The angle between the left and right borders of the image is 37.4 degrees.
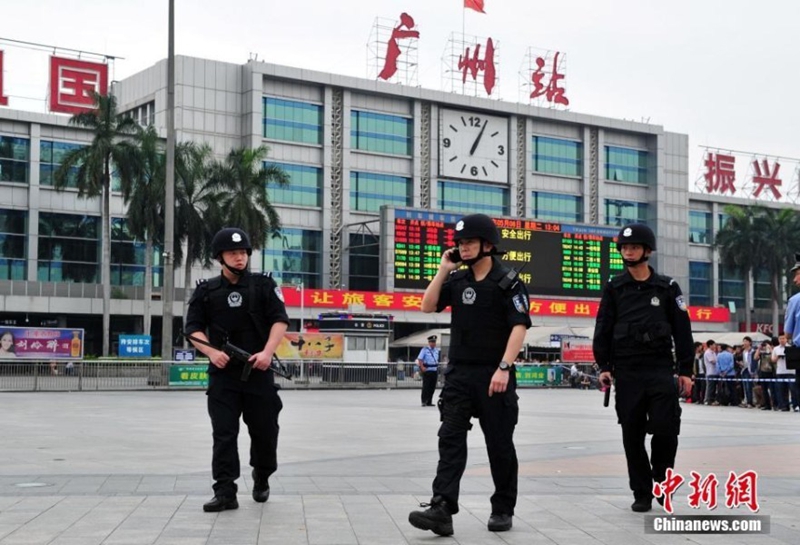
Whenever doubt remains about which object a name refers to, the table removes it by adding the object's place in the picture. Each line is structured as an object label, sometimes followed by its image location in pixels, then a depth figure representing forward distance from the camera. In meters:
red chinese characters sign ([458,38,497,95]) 65.50
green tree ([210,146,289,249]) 53.25
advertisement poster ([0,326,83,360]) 35.38
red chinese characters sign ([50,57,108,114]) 56.97
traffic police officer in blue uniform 24.70
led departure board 55.38
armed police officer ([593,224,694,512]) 7.73
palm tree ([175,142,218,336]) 51.75
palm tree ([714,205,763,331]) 73.94
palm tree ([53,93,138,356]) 49.34
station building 58.19
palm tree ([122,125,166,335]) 50.34
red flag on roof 61.94
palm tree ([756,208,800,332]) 74.00
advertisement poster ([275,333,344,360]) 39.28
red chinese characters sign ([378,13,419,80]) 62.46
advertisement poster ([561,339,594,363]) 46.03
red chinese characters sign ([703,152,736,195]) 78.12
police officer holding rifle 7.92
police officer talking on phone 7.06
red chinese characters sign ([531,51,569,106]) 68.69
